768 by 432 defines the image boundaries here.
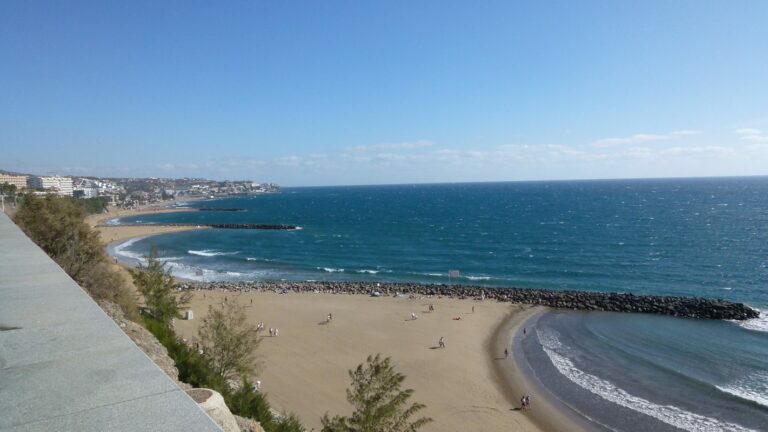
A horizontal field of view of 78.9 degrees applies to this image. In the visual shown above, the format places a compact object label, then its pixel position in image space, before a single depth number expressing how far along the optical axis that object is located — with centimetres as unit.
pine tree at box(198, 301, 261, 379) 1705
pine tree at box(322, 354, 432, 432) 1185
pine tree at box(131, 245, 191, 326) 2341
